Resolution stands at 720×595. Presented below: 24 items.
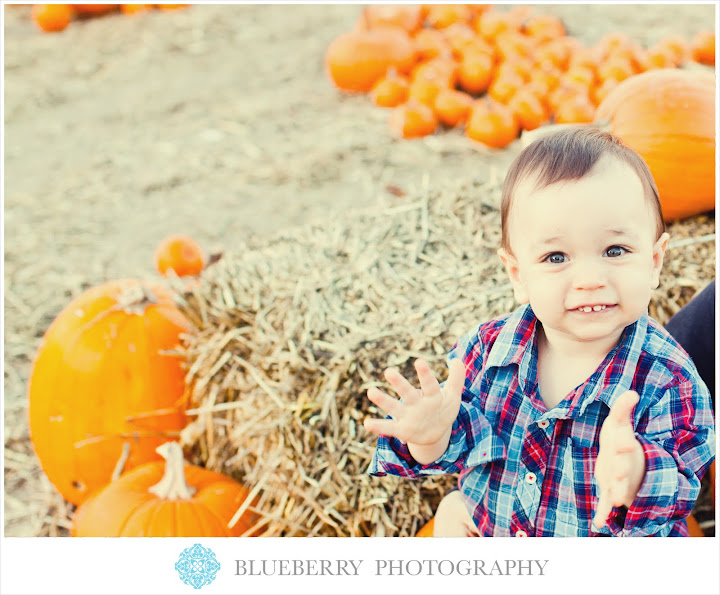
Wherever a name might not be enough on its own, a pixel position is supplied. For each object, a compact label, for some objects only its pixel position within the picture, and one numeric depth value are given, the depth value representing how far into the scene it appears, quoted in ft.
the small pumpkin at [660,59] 13.25
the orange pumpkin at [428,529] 6.27
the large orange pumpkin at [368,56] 16.35
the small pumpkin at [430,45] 16.48
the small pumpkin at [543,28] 16.24
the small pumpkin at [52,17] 20.63
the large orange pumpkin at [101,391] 8.00
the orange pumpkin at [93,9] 21.47
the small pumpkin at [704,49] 14.26
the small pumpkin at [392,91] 15.88
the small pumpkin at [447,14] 17.58
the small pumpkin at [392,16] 17.47
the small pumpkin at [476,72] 15.30
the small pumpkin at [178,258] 10.59
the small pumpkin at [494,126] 13.64
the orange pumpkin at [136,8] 20.81
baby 4.29
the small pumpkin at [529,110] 13.46
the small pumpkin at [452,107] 14.69
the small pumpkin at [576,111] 12.16
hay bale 6.74
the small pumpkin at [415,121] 14.56
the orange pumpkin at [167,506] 6.93
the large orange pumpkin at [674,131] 7.34
